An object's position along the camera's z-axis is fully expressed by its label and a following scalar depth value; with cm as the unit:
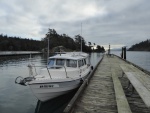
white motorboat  593
